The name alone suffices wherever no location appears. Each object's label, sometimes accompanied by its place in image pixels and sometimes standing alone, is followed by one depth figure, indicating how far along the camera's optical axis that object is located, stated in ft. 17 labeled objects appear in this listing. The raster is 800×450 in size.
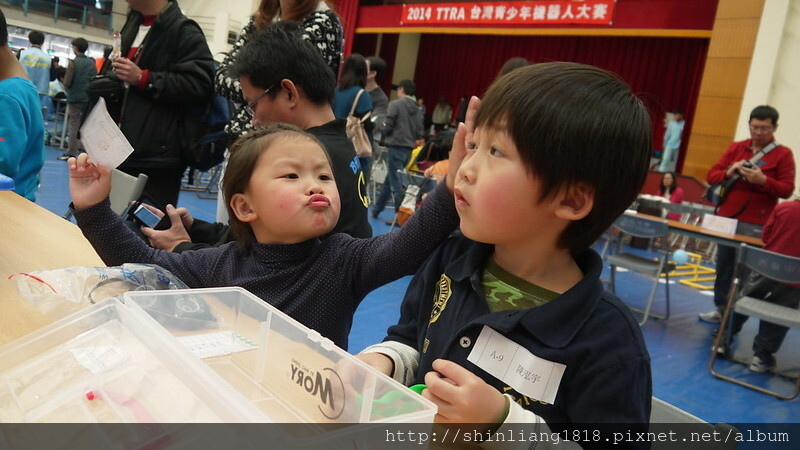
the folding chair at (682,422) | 3.10
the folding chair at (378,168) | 28.32
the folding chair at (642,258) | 14.36
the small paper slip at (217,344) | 2.53
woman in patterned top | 6.55
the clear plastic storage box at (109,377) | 1.78
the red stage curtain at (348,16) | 43.98
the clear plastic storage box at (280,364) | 1.95
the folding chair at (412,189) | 17.92
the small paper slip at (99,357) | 2.12
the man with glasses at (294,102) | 5.30
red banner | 29.48
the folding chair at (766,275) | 10.63
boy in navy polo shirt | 2.76
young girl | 3.95
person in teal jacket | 6.50
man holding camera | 13.70
